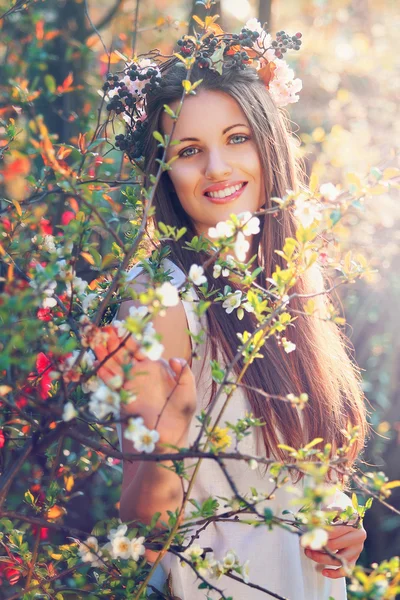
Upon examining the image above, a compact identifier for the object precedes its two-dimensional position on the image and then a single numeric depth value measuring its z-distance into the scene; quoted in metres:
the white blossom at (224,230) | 1.16
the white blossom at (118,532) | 1.23
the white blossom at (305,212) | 1.21
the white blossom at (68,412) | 1.01
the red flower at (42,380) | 1.87
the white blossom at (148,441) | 1.07
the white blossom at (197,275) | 1.19
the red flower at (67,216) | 2.56
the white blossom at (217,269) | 1.36
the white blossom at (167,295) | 1.01
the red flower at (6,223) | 1.59
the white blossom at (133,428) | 1.03
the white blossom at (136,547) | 1.24
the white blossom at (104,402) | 1.00
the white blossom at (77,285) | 1.31
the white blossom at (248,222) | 1.17
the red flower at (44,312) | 1.48
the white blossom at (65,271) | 1.17
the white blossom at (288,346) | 1.47
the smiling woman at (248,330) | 1.74
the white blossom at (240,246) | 1.17
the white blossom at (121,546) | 1.23
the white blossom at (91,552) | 1.30
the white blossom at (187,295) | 1.31
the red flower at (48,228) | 2.49
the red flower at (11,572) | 1.47
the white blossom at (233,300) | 1.43
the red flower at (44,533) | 2.06
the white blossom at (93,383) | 1.13
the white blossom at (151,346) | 1.00
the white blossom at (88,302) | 1.39
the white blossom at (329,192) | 1.23
